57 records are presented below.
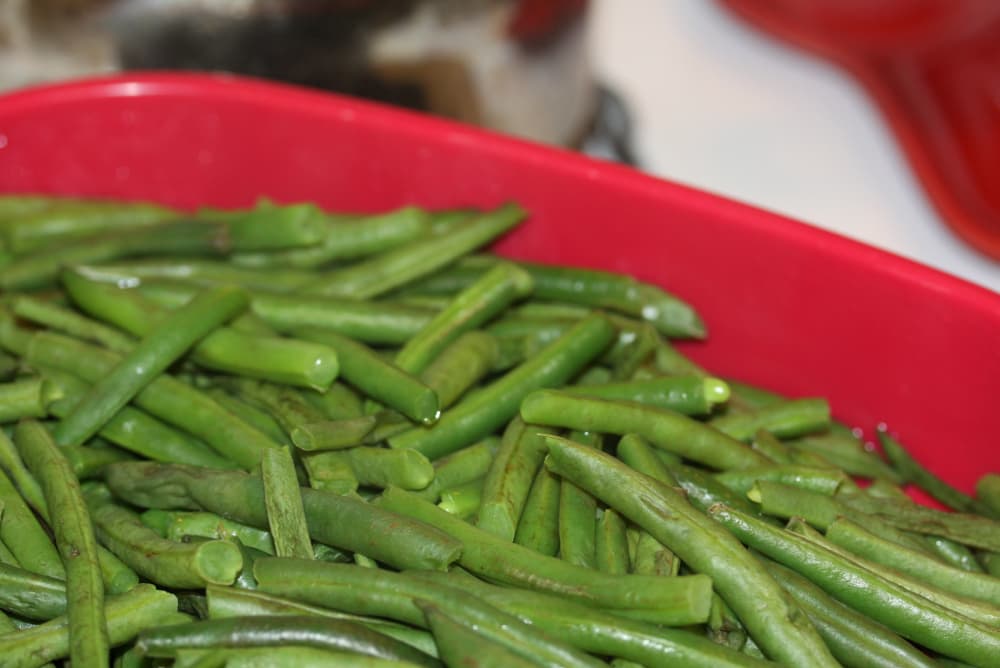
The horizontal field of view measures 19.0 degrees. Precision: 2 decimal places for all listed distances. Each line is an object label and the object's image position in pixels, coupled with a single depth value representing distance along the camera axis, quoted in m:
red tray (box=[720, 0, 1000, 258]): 0.82
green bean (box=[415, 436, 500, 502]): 0.65
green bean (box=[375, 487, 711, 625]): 0.60
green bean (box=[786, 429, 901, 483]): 0.70
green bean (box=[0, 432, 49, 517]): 0.65
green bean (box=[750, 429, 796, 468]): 0.67
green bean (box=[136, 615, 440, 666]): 0.60
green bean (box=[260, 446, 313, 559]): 0.62
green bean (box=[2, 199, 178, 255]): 0.72
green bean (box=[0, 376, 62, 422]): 0.66
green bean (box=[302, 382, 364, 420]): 0.66
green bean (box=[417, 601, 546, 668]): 0.59
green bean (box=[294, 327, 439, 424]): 0.65
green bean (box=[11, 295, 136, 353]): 0.68
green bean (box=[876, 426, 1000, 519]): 0.69
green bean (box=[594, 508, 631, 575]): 0.63
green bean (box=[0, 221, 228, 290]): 0.70
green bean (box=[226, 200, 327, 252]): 0.71
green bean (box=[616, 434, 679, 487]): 0.64
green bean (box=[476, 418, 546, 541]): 0.63
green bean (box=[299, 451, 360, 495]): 0.64
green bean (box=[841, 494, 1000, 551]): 0.66
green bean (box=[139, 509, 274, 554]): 0.64
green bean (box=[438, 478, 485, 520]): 0.64
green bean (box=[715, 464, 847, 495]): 0.66
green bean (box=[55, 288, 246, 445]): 0.66
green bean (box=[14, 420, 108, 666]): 0.61
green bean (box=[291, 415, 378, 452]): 0.64
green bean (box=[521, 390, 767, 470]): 0.65
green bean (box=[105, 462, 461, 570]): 0.62
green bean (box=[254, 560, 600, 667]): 0.60
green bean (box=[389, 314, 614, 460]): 0.66
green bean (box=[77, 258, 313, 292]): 0.70
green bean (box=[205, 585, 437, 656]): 0.61
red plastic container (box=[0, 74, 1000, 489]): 0.70
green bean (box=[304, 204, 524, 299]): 0.70
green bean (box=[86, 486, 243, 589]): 0.62
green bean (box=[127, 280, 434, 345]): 0.68
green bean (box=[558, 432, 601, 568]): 0.63
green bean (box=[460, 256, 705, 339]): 0.71
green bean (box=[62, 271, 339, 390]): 0.66
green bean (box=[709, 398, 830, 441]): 0.68
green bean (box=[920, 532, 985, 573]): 0.66
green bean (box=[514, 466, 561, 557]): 0.63
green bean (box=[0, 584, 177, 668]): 0.61
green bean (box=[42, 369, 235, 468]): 0.66
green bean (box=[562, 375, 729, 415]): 0.66
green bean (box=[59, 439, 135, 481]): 0.65
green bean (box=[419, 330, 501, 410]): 0.66
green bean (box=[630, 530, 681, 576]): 0.62
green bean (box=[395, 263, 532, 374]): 0.67
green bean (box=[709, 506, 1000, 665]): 0.62
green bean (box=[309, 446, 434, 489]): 0.64
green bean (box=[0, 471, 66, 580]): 0.63
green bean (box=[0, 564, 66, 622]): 0.62
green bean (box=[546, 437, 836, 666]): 0.61
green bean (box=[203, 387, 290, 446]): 0.66
